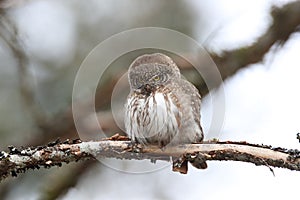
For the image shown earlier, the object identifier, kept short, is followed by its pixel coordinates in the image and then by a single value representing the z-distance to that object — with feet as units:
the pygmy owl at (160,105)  27.50
